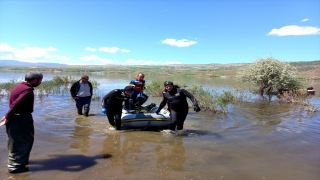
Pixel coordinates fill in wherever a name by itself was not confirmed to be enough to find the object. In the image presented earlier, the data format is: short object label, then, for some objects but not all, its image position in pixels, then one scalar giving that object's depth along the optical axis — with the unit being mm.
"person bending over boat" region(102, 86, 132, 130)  7238
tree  18188
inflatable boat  7684
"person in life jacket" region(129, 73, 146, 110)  8664
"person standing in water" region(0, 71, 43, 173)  4102
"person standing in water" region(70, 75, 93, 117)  9750
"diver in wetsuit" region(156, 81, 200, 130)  7191
